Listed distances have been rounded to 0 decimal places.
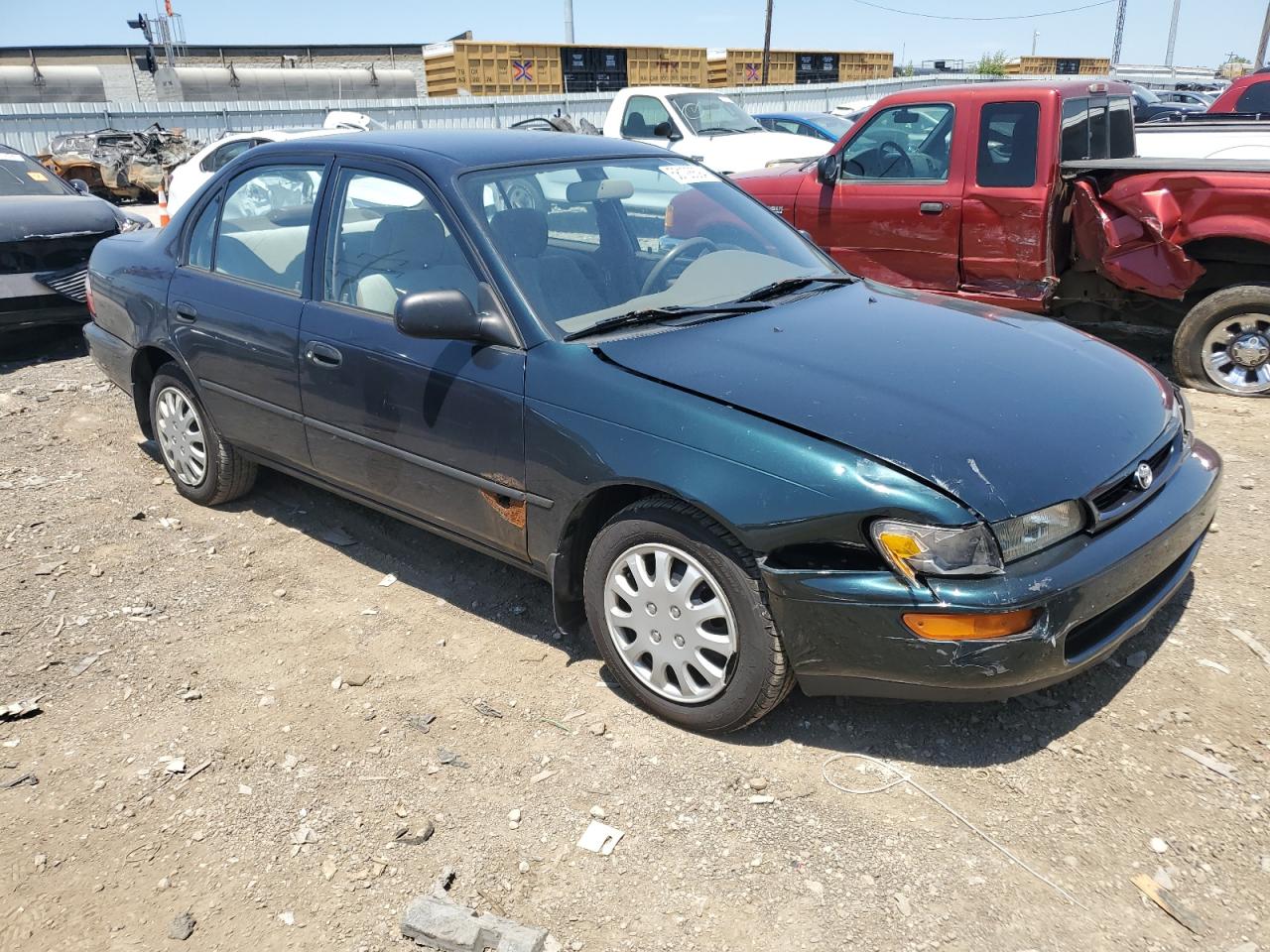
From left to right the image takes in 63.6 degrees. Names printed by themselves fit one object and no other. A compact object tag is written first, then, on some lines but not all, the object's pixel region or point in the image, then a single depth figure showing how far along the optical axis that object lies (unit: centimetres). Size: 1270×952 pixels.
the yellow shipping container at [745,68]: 4147
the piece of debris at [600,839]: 272
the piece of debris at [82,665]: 367
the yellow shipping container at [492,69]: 3431
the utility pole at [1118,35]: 5897
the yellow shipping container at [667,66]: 3784
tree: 5713
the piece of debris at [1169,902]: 238
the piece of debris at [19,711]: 341
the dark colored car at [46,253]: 736
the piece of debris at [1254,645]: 346
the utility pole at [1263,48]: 3811
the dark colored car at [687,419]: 269
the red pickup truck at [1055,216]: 597
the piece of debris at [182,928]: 249
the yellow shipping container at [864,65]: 4534
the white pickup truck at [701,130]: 1208
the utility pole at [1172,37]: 6106
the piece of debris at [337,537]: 469
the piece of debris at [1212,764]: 288
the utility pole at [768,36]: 3875
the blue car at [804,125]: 1460
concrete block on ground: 238
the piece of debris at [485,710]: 334
